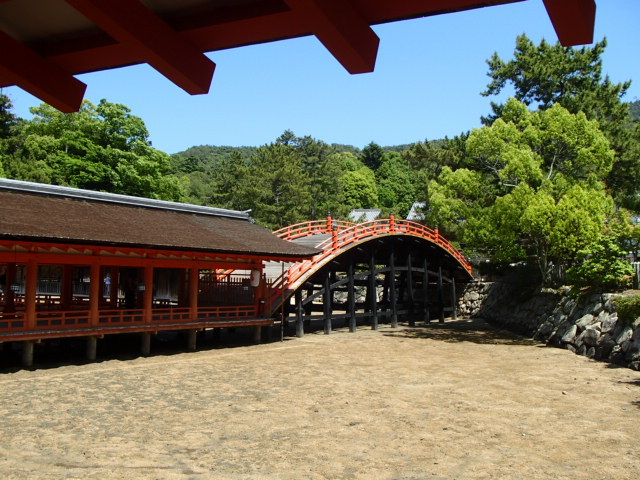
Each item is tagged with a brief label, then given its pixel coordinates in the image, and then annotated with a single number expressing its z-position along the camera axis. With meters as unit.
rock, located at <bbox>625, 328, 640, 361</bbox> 17.22
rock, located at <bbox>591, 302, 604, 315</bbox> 20.66
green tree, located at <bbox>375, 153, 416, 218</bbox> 91.81
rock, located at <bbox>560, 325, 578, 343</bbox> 21.64
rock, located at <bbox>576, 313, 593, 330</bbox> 21.03
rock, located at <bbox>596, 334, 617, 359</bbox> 18.77
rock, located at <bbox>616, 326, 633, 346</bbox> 18.03
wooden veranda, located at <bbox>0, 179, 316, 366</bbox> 14.95
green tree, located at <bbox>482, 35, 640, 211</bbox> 33.34
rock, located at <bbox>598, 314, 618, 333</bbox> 19.34
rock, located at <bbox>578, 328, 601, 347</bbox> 19.86
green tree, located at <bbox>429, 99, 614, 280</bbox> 23.17
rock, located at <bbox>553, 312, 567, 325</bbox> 23.68
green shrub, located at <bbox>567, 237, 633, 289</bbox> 21.39
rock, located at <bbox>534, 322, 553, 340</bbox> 24.39
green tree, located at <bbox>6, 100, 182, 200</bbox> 37.66
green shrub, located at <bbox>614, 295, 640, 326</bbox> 18.11
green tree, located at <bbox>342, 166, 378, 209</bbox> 83.28
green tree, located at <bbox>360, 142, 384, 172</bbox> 103.81
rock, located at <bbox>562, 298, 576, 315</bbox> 23.25
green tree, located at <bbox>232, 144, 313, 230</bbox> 47.83
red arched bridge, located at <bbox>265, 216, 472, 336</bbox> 23.69
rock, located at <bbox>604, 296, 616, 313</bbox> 19.91
